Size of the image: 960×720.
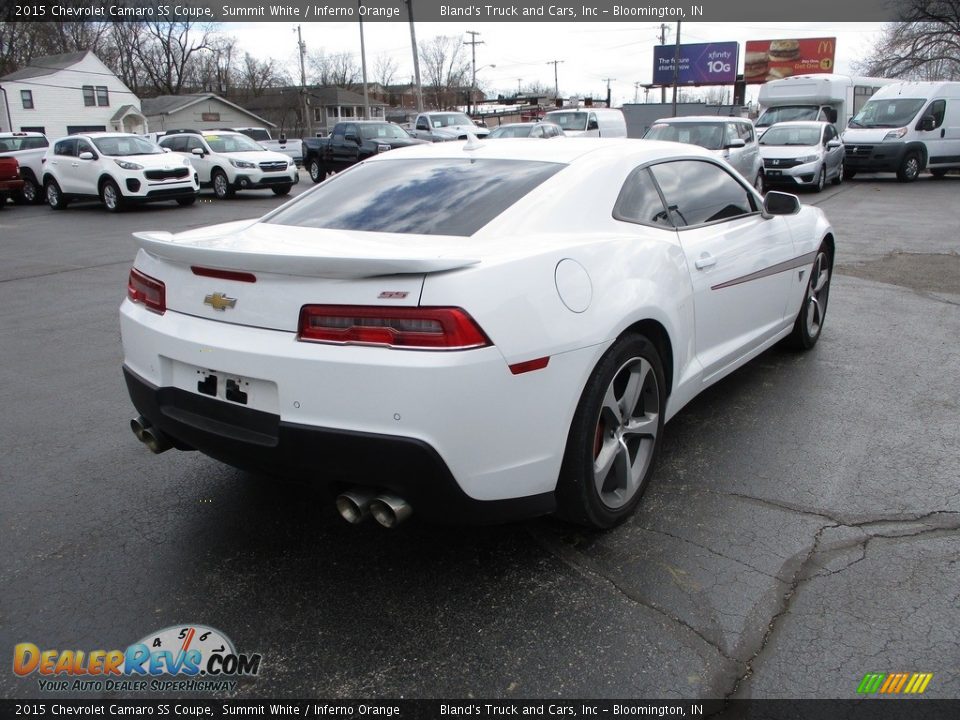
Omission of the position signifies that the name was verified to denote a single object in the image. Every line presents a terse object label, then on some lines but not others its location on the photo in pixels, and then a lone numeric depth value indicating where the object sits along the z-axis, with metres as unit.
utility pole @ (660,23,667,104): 70.75
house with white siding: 53.50
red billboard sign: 65.69
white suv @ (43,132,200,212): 16.84
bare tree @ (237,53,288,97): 83.12
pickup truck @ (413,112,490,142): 27.88
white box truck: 25.20
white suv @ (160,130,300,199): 19.53
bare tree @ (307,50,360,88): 90.75
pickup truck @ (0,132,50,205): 20.50
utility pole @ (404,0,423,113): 40.75
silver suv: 15.66
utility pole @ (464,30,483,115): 82.81
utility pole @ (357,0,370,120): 44.12
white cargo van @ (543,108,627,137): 25.12
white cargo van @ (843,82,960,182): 20.28
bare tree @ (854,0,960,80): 43.00
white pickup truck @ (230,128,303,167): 35.08
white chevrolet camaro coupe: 2.48
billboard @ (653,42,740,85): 61.59
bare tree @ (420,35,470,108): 89.00
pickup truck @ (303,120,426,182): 22.34
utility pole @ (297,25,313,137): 73.56
